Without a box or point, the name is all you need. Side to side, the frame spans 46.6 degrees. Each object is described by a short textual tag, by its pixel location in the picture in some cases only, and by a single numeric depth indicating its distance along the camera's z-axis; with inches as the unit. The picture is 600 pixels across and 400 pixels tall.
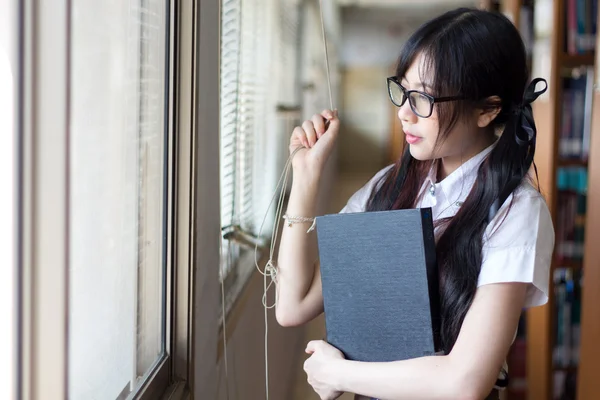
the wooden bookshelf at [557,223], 82.2
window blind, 73.2
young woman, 36.7
